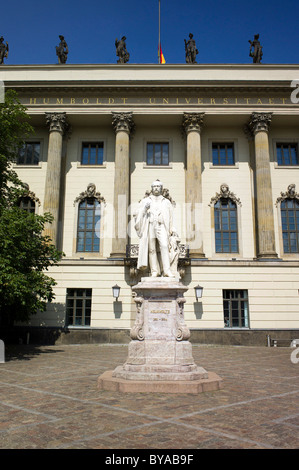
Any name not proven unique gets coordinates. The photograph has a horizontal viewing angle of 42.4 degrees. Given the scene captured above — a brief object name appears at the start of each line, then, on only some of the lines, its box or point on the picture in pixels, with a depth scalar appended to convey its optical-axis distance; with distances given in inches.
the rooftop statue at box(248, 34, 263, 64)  1077.8
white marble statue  354.0
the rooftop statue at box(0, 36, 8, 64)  1100.6
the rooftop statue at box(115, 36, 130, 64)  1089.4
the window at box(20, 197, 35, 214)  1018.1
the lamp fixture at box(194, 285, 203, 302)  846.0
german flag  1187.9
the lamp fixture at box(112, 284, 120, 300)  842.2
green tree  541.6
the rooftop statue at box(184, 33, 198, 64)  1083.9
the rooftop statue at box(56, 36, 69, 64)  1085.8
